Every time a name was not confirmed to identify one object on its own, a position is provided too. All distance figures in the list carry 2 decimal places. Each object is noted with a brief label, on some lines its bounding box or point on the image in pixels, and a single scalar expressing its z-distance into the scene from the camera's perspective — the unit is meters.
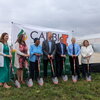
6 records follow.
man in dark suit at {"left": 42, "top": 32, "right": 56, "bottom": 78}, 3.86
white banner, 3.96
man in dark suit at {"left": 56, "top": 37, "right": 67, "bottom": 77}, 3.99
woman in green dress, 3.34
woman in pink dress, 3.56
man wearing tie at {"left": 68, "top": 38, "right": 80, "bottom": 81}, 4.07
